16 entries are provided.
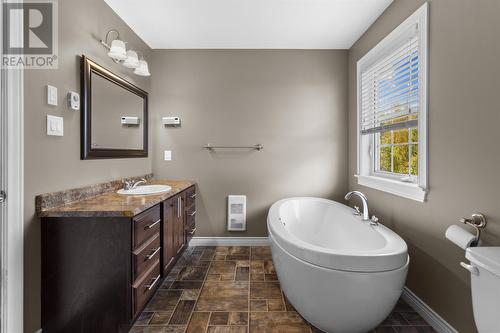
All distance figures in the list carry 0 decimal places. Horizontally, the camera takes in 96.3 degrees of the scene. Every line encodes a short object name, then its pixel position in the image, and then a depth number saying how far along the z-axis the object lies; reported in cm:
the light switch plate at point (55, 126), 139
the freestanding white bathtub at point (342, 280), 122
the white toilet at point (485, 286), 90
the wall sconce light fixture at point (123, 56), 184
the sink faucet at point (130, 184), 201
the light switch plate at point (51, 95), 138
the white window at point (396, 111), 160
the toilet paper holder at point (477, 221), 116
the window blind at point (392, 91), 174
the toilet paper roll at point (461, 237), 111
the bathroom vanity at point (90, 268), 129
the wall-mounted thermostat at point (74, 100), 155
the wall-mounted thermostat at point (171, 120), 272
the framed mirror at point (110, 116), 170
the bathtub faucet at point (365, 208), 198
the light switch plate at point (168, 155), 281
